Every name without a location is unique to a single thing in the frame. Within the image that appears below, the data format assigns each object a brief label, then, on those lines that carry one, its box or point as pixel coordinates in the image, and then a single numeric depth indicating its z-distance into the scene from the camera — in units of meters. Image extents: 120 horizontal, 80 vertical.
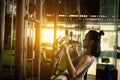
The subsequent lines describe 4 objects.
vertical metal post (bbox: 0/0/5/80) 2.61
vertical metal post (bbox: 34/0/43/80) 3.22
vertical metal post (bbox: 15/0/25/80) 2.30
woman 2.60
